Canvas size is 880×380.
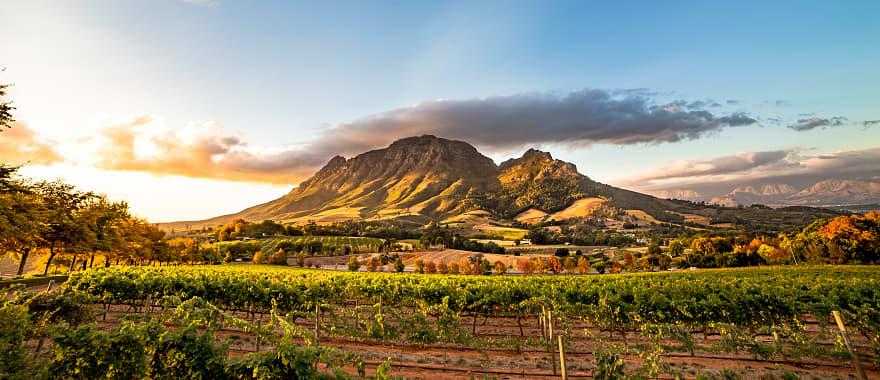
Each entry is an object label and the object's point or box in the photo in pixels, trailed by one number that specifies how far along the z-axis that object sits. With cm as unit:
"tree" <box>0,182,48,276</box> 2759
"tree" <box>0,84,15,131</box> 2694
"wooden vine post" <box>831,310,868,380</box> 1294
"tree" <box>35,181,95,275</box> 4397
